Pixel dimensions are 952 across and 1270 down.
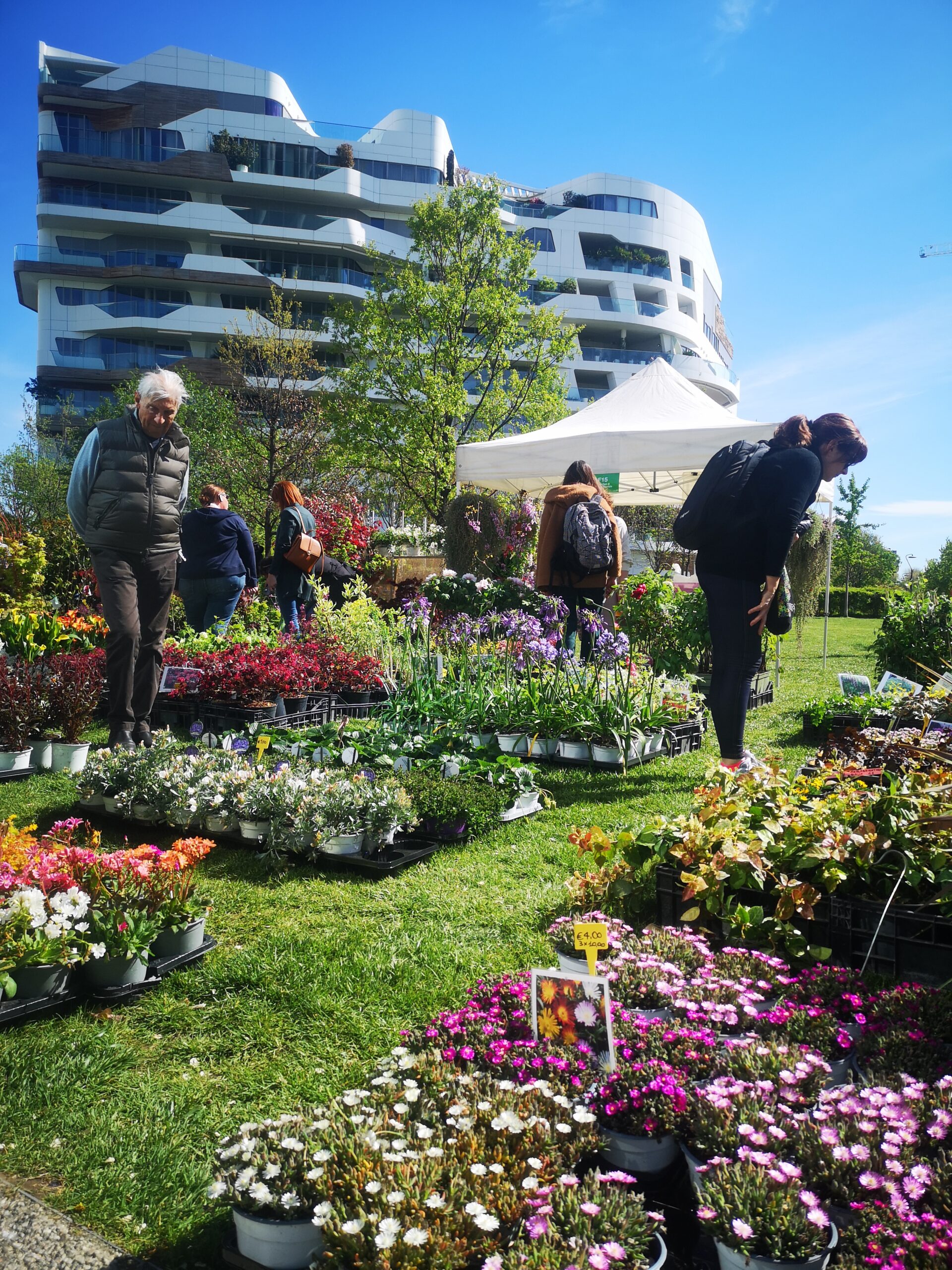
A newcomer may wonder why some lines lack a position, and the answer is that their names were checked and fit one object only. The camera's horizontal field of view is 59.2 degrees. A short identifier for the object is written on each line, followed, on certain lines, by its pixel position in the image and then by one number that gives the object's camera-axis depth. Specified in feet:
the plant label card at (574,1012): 6.08
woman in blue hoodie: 23.77
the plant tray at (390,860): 11.71
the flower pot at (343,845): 11.99
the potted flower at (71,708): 17.08
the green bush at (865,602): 87.20
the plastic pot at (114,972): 8.34
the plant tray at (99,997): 7.82
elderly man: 15.62
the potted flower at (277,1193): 4.71
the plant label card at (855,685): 21.25
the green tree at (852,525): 99.86
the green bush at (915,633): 24.25
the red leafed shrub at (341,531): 44.66
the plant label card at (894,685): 18.35
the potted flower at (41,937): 7.73
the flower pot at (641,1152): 5.34
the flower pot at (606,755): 17.37
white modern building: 152.76
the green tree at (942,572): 65.05
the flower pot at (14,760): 16.70
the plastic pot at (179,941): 8.95
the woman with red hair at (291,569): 26.12
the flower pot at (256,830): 12.59
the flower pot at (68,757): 17.17
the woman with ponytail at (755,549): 13.57
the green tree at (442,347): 58.13
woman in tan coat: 21.06
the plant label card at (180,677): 20.58
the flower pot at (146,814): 13.25
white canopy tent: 27.32
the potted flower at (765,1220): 4.30
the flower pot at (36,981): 7.97
